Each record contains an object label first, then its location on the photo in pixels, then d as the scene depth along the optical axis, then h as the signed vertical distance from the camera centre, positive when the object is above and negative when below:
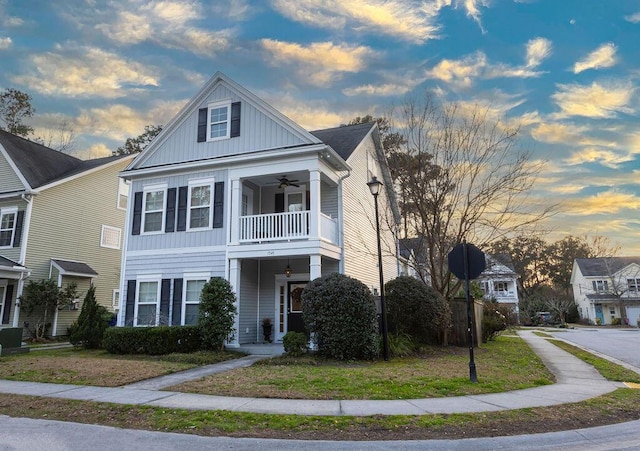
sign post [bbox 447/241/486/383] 8.36 +0.94
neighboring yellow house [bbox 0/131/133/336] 19.59 +4.71
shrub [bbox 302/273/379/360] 11.54 -0.15
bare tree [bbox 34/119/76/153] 34.44 +14.40
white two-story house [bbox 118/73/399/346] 14.77 +3.73
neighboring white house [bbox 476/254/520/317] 47.95 +2.68
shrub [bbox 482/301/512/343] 18.16 -0.43
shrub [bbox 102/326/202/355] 13.36 -0.71
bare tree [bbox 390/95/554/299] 15.63 +5.02
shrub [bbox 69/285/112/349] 15.59 -0.30
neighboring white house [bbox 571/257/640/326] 47.06 +2.44
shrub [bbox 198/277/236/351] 13.37 +0.06
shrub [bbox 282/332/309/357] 12.05 -0.79
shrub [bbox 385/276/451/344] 13.68 +0.15
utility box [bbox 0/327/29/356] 14.09 -0.74
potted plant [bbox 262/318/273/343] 15.77 -0.50
